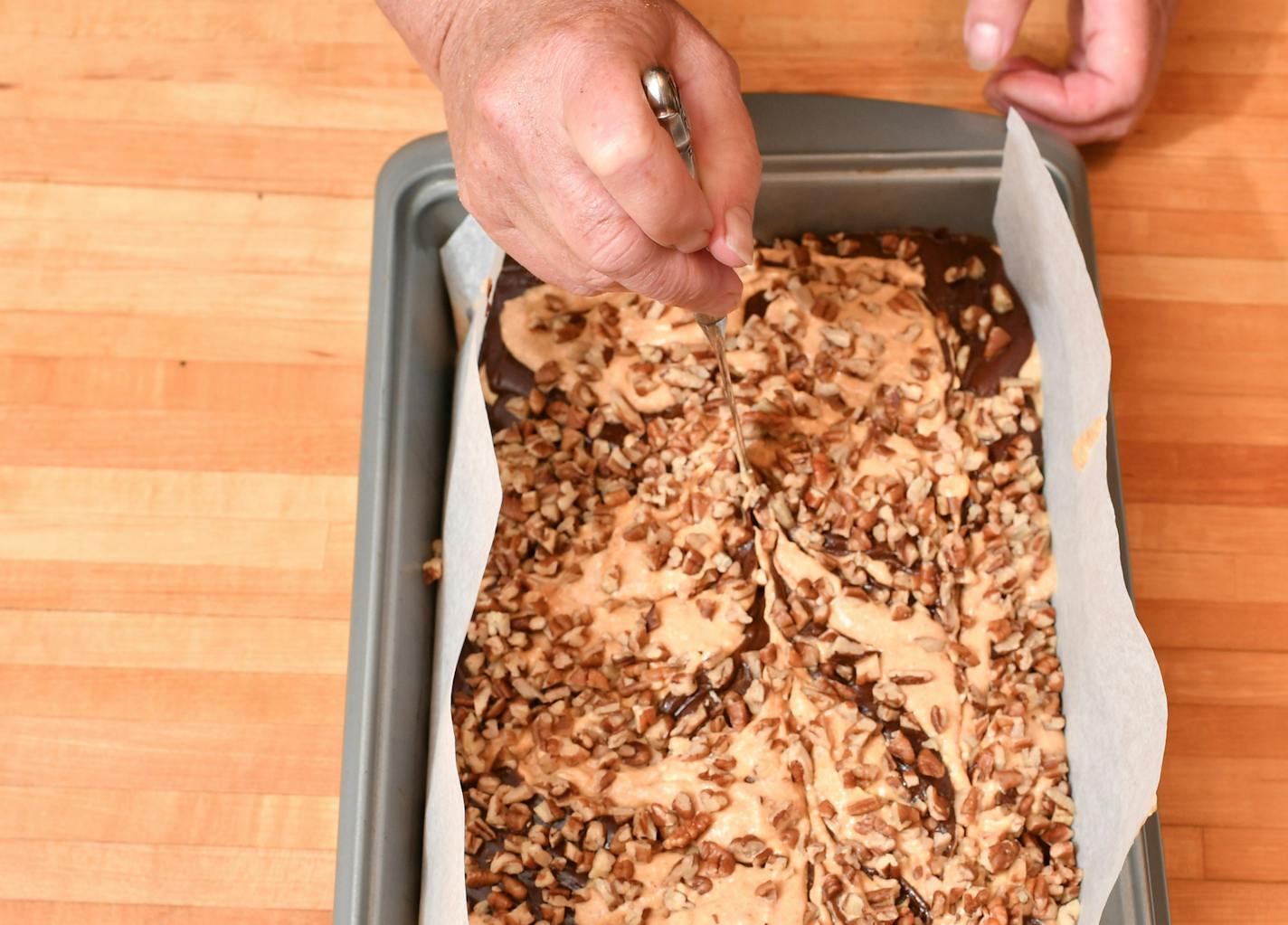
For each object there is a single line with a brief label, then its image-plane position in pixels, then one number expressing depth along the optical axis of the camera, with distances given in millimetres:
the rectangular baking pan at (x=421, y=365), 1002
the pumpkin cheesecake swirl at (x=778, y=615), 1005
